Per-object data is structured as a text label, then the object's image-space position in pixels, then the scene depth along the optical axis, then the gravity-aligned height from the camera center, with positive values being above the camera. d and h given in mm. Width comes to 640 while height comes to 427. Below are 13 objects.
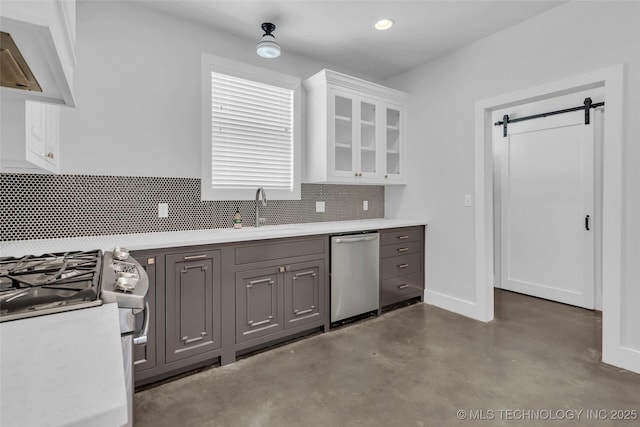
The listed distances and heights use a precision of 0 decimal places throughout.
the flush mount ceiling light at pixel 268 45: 2645 +1365
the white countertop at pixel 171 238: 1837 -176
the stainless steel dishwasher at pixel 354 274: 2924 -587
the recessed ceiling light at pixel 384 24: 2752 +1629
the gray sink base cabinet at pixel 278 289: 2389 -616
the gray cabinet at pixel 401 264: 3314 -564
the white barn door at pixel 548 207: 3434 +45
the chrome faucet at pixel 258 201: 2854 +91
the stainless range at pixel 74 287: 765 -211
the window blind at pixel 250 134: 2852 +731
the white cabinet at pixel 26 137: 1416 +363
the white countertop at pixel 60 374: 464 -261
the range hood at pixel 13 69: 801 +408
